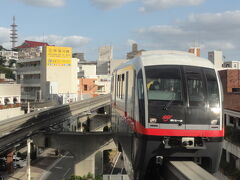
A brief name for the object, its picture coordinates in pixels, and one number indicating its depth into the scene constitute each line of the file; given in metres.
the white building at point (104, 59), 114.91
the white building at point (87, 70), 85.72
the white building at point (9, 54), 177.38
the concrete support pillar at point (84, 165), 33.44
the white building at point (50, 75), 57.69
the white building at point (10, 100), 38.28
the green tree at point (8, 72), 106.56
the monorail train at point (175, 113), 8.73
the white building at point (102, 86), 71.13
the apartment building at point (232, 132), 23.16
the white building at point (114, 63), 104.22
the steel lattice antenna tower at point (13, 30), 196.18
